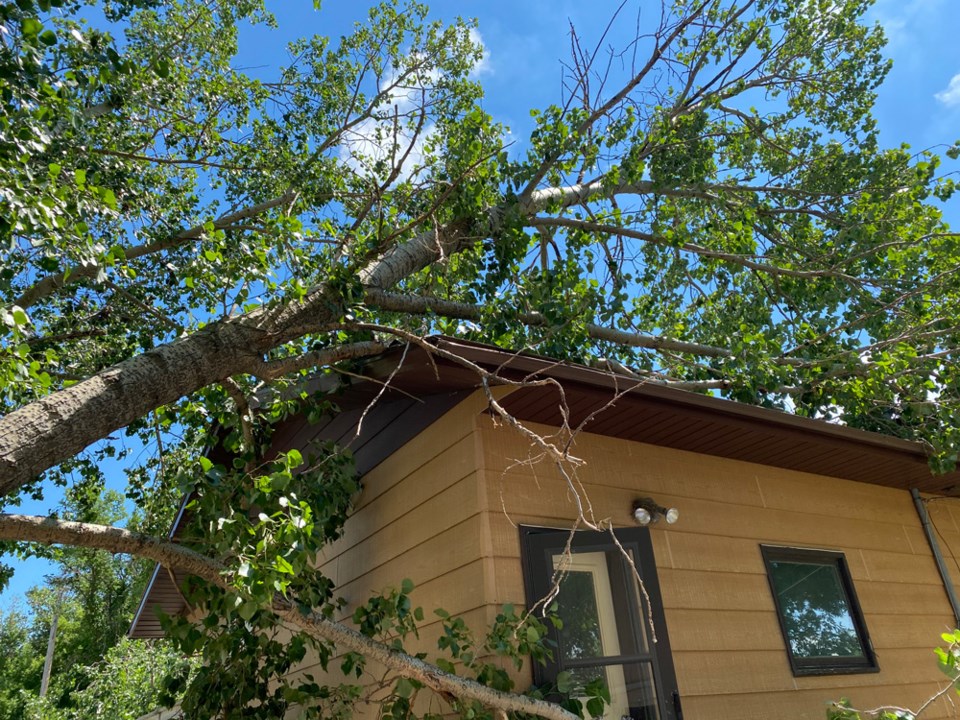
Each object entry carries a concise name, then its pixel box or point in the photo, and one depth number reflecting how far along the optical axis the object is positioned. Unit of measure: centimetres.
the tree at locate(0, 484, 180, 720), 2225
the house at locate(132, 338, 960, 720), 406
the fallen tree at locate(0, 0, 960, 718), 372
